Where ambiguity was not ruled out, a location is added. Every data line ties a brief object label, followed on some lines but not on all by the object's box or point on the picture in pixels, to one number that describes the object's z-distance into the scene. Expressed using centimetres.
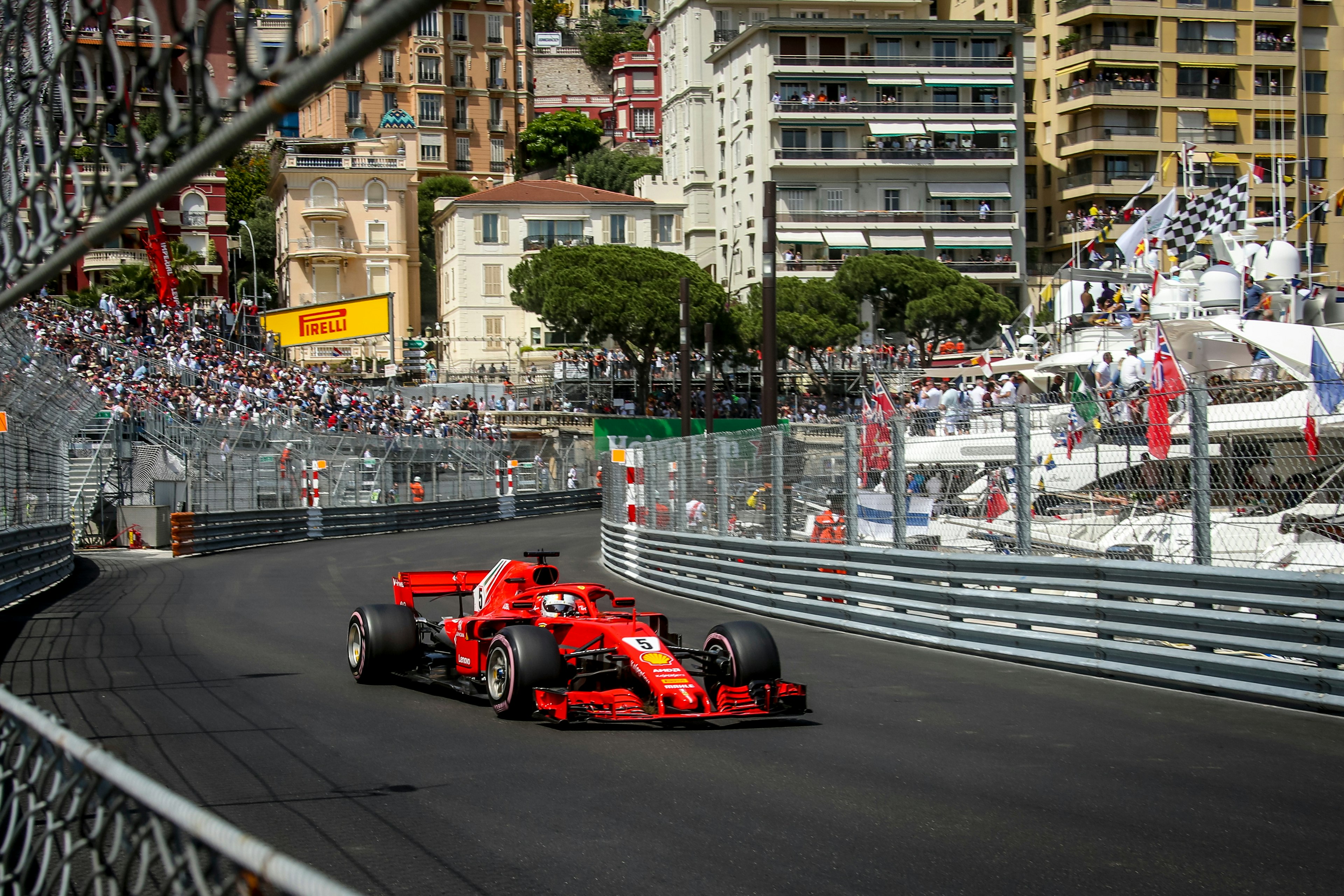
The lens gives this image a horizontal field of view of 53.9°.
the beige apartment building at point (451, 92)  9788
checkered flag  2200
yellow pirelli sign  5066
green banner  5428
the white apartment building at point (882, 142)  6800
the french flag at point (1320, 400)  846
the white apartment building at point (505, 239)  7175
